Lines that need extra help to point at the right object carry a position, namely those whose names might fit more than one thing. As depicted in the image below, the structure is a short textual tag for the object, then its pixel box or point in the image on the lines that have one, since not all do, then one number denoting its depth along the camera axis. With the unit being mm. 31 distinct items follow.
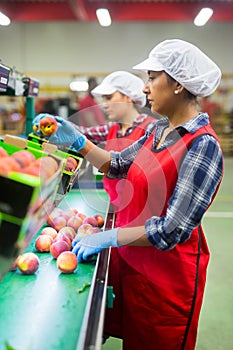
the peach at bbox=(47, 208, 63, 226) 2057
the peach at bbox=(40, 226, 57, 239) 1926
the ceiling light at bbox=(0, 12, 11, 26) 9756
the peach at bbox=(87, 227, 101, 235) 1942
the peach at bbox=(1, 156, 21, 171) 966
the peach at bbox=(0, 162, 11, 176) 909
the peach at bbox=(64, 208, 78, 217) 2184
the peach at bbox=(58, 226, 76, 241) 1898
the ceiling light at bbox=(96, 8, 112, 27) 9609
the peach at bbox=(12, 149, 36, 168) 1043
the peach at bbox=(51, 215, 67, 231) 2033
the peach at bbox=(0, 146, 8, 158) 1101
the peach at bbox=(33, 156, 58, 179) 1000
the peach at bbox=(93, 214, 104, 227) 2189
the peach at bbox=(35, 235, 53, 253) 1845
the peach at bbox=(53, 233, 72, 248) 1816
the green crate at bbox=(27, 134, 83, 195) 1506
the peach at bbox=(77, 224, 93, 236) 1953
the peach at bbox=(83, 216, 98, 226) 2108
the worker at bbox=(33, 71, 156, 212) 2992
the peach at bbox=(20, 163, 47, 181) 936
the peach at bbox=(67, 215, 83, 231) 2045
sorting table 1175
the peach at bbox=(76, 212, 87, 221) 2153
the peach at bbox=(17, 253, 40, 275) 1604
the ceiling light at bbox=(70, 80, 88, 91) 11586
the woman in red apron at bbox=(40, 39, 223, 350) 1553
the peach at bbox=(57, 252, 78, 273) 1623
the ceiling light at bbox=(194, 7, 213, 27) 9648
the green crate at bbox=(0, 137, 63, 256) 875
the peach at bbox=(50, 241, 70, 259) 1750
